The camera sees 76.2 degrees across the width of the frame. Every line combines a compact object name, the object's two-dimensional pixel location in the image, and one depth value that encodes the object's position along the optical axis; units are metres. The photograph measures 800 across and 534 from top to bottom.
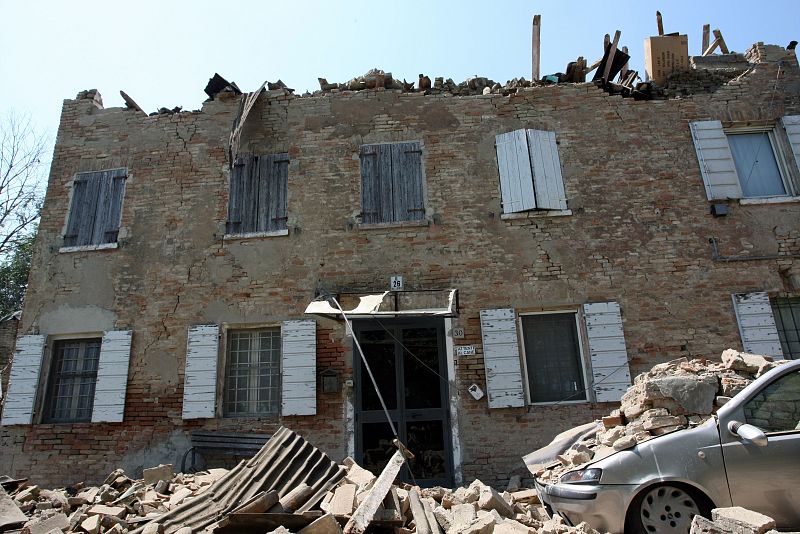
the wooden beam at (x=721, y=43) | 10.51
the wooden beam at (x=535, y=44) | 9.94
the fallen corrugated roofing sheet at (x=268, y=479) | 4.57
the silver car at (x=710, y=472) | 3.96
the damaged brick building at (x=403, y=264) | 7.78
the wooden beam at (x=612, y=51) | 9.91
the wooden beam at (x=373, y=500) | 3.80
